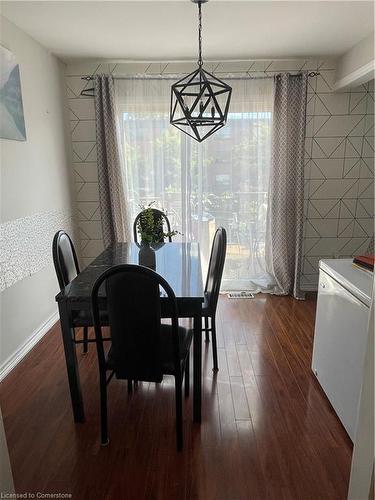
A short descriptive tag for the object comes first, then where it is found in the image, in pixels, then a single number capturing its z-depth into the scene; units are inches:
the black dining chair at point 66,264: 79.0
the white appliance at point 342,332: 60.7
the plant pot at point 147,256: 84.1
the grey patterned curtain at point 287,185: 124.1
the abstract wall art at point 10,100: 85.1
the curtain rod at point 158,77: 125.1
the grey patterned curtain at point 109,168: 123.9
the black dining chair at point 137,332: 55.1
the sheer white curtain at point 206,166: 127.2
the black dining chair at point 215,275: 79.4
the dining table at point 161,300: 63.2
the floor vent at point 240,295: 138.1
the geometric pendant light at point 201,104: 62.8
